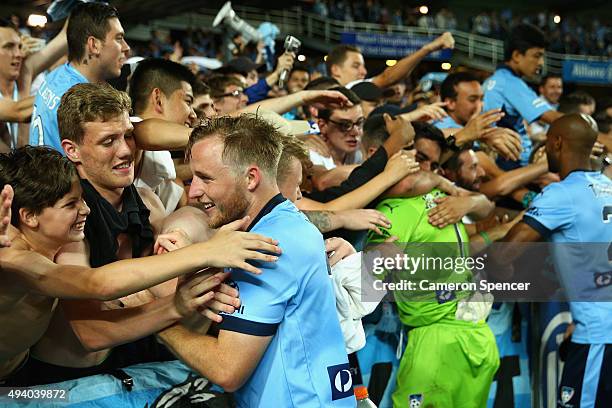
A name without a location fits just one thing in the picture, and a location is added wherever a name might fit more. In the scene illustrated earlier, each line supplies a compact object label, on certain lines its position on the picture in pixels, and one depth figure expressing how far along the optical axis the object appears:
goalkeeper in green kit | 4.70
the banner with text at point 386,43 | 25.48
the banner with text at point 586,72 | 27.73
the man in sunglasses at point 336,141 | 4.99
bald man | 5.04
